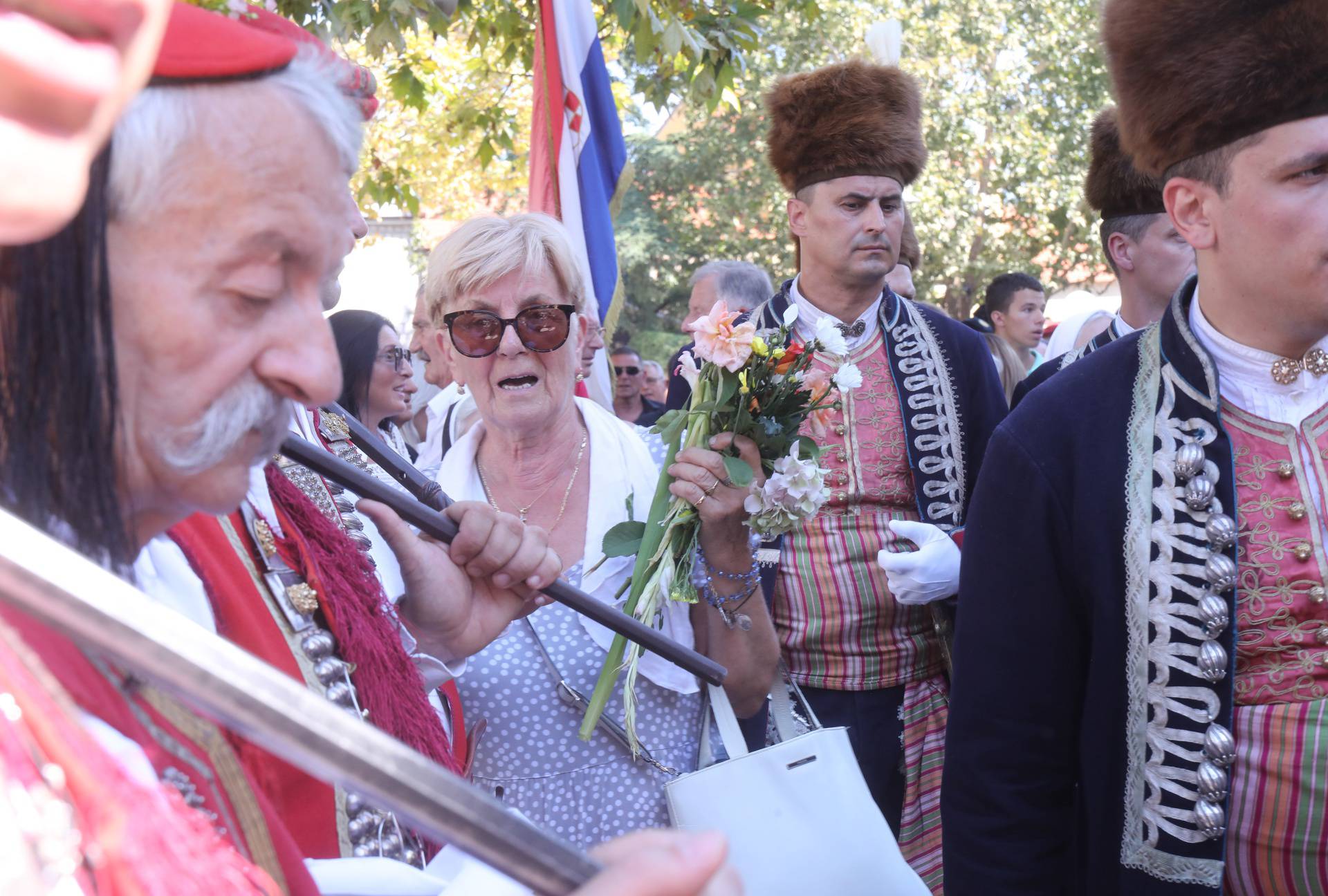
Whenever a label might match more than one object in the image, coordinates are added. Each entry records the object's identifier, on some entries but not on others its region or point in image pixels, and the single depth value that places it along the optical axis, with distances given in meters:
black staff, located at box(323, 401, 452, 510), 2.32
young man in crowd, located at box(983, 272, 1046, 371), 9.20
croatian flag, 5.19
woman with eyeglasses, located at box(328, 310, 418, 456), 5.06
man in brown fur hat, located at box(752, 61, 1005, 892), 3.89
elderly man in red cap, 1.07
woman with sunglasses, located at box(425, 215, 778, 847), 2.67
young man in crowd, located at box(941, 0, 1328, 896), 2.09
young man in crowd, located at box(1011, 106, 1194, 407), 4.02
